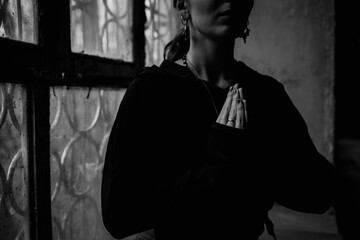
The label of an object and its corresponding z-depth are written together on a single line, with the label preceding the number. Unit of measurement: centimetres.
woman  66
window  77
